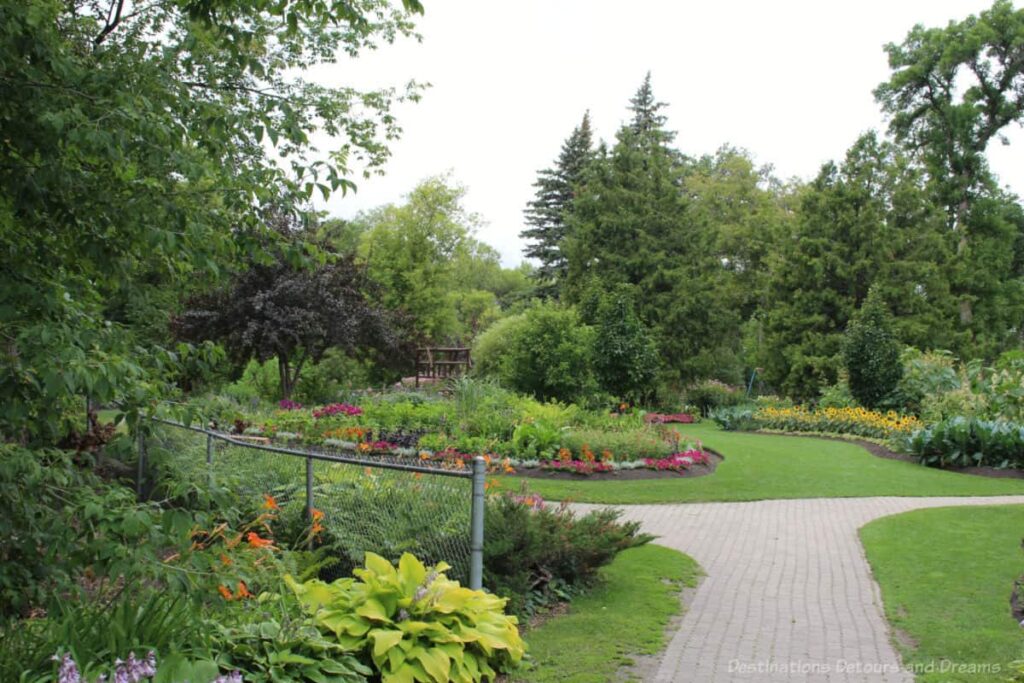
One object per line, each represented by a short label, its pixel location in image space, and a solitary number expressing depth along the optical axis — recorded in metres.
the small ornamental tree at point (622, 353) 23.11
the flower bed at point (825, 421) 20.58
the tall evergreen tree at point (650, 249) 33.69
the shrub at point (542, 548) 6.24
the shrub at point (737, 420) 25.20
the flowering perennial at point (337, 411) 16.88
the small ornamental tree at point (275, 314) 19.56
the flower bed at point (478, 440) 13.65
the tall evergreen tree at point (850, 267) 31.42
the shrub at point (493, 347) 26.31
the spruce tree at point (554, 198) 49.25
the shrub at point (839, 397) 24.69
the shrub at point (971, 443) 15.88
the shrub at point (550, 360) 20.27
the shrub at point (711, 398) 32.12
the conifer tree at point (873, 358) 23.73
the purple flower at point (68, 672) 3.11
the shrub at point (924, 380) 22.47
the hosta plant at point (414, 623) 4.39
